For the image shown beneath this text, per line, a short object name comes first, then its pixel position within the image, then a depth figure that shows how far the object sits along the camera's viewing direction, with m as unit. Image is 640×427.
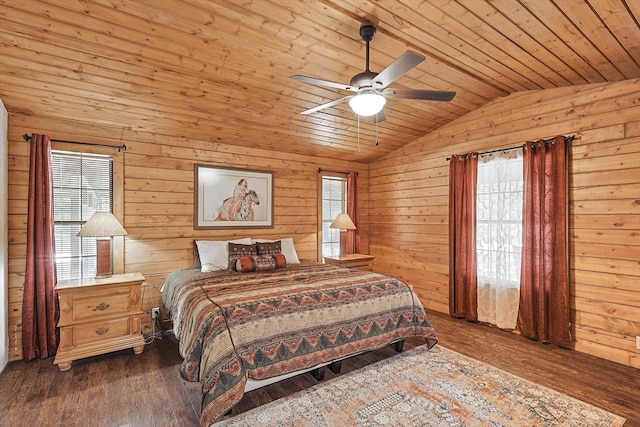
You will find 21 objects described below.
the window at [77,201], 3.30
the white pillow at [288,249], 4.20
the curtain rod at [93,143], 3.06
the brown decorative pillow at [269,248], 3.99
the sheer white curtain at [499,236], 3.67
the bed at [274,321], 2.12
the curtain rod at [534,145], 3.25
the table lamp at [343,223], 4.70
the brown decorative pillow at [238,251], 3.72
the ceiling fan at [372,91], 2.12
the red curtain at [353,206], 5.31
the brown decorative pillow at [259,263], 3.56
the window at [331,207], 5.32
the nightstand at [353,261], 4.60
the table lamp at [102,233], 3.04
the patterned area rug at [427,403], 2.11
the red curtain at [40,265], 2.97
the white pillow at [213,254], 3.69
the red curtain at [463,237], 4.06
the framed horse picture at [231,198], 4.11
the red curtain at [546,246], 3.24
